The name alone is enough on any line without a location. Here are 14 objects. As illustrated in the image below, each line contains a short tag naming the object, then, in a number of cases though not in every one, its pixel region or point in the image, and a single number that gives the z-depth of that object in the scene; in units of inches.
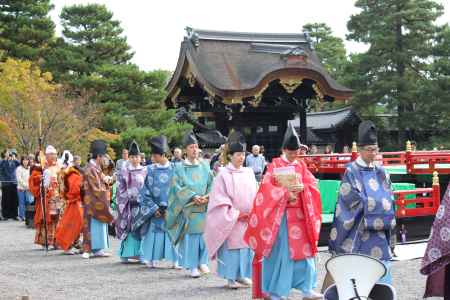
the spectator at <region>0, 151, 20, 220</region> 745.0
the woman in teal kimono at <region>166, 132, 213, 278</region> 354.0
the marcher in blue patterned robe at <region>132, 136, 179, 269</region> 392.8
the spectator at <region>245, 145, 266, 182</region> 680.4
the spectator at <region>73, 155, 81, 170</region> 457.2
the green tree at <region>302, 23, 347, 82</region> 1892.6
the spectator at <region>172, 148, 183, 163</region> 577.5
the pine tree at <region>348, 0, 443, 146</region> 1110.4
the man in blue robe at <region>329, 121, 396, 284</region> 239.9
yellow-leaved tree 1032.2
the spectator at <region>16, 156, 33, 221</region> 706.2
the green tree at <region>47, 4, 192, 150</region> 1089.4
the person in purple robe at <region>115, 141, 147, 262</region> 409.1
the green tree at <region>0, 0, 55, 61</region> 1282.0
